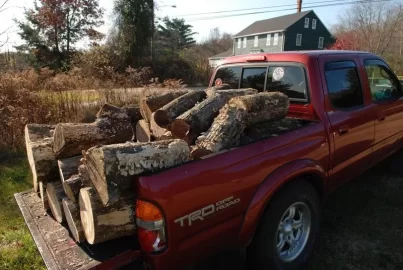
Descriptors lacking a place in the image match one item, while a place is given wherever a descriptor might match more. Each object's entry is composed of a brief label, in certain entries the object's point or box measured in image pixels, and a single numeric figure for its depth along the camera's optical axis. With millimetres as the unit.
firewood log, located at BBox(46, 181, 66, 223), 2377
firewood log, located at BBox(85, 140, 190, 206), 1909
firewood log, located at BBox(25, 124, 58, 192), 2650
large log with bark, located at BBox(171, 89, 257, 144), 2807
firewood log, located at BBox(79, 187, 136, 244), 1979
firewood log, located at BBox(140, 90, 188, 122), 3391
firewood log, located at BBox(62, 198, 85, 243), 2129
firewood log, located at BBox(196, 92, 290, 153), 2531
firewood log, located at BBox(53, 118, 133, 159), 2572
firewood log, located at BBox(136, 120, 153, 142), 3235
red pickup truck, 1976
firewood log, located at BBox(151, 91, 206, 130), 3018
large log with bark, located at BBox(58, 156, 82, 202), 2256
